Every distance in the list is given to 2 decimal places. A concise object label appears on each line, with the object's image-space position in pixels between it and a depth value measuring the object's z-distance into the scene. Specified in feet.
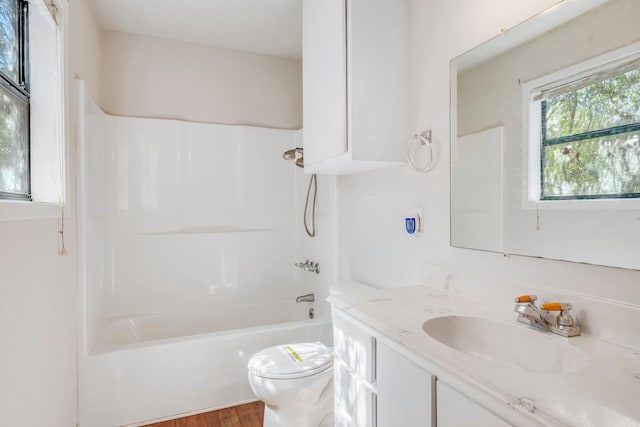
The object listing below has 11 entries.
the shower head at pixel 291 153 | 8.98
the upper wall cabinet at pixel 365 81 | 5.15
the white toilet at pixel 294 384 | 5.11
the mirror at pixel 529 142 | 2.96
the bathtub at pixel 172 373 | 6.30
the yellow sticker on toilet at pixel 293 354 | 5.52
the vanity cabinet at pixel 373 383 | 2.85
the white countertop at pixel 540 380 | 1.91
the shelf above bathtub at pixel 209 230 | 9.12
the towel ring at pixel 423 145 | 5.07
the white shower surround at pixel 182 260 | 6.49
